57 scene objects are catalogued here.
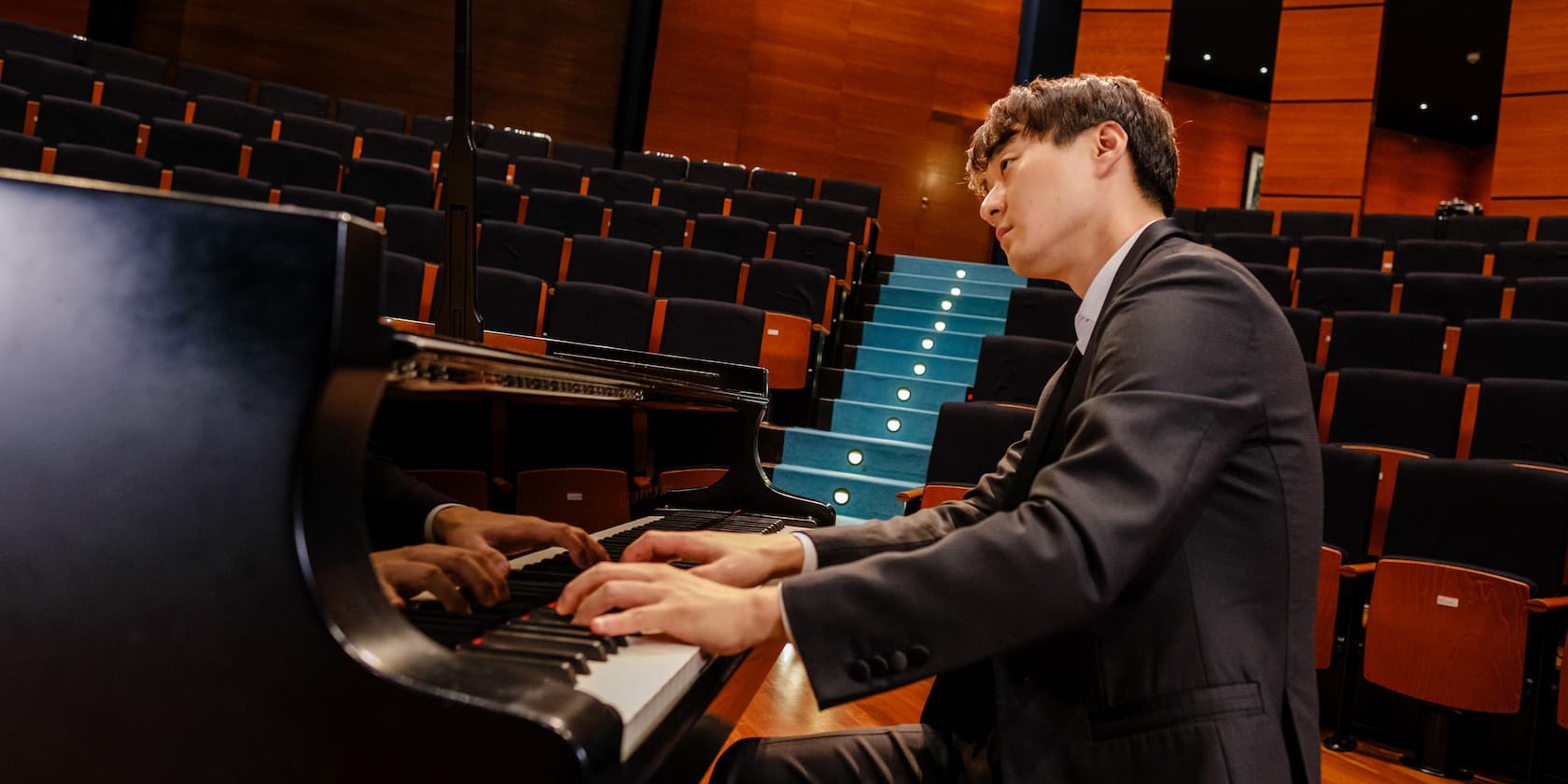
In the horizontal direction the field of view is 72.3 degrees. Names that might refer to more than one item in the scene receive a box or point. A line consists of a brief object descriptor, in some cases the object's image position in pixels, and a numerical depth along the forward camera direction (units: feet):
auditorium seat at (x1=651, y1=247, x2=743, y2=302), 13.19
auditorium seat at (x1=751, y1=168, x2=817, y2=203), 20.88
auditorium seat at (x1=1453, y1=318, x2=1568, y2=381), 10.73
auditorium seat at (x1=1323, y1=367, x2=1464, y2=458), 10.09
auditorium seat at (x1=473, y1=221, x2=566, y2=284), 12.96
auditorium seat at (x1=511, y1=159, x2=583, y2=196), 17.42
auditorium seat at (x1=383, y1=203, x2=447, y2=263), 12.46
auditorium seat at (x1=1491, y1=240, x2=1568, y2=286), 14.26
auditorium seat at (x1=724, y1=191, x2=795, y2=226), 17.79
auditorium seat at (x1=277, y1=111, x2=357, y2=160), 16.17
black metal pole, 4.19
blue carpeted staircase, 11.19
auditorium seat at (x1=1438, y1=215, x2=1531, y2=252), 17.15
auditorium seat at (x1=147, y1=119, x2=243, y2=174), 13.44
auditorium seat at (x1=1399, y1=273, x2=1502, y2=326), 12.84
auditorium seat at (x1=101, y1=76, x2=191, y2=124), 15.40
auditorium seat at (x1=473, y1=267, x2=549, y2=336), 11.27
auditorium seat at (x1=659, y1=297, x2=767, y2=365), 11.55
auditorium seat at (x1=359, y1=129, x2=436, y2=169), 16.55
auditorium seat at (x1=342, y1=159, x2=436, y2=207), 14.06
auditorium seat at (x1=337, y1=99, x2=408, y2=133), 19.84
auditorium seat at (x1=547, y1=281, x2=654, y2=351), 11.45
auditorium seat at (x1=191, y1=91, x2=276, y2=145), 15.69
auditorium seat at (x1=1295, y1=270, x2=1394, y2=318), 13.58
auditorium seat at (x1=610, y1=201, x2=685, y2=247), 15.38
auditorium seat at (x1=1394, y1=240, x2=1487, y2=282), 15.12
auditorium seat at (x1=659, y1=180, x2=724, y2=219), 17.49
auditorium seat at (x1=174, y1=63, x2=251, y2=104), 18.29
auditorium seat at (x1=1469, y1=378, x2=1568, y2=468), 9.48
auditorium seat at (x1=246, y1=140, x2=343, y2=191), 13.66
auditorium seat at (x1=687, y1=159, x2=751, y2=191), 20.61
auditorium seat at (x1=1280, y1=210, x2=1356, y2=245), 18.13
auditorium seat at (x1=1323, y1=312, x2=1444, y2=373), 11.47
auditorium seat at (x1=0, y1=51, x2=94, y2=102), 14.82
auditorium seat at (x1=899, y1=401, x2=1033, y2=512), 9.43
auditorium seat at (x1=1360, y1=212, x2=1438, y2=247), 17.98
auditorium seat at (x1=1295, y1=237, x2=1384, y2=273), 15.38
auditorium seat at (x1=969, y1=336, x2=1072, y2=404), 11.00
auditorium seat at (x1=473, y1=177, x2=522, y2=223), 14.79
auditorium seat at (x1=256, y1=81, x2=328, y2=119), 18.58
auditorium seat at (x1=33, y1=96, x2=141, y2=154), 12.94
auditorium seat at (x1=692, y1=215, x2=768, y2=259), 15.10
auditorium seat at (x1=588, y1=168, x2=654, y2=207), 17.78
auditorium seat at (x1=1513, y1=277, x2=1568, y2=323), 12.09
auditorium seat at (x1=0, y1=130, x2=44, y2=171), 11.24
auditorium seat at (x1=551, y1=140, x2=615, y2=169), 20.76
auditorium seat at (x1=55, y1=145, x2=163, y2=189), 11.44
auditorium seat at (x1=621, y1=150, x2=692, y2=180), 20.63
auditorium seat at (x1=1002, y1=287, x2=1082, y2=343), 12.68
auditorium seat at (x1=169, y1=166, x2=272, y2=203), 11.53
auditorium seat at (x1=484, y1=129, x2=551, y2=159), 19.84
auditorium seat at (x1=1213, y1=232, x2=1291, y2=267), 15.85
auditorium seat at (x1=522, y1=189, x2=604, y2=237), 14.96
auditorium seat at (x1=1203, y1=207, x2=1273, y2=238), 18.69
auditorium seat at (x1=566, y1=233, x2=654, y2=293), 13.10
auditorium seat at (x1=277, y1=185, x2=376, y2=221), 11.70
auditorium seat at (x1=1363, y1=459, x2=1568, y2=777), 7.13
